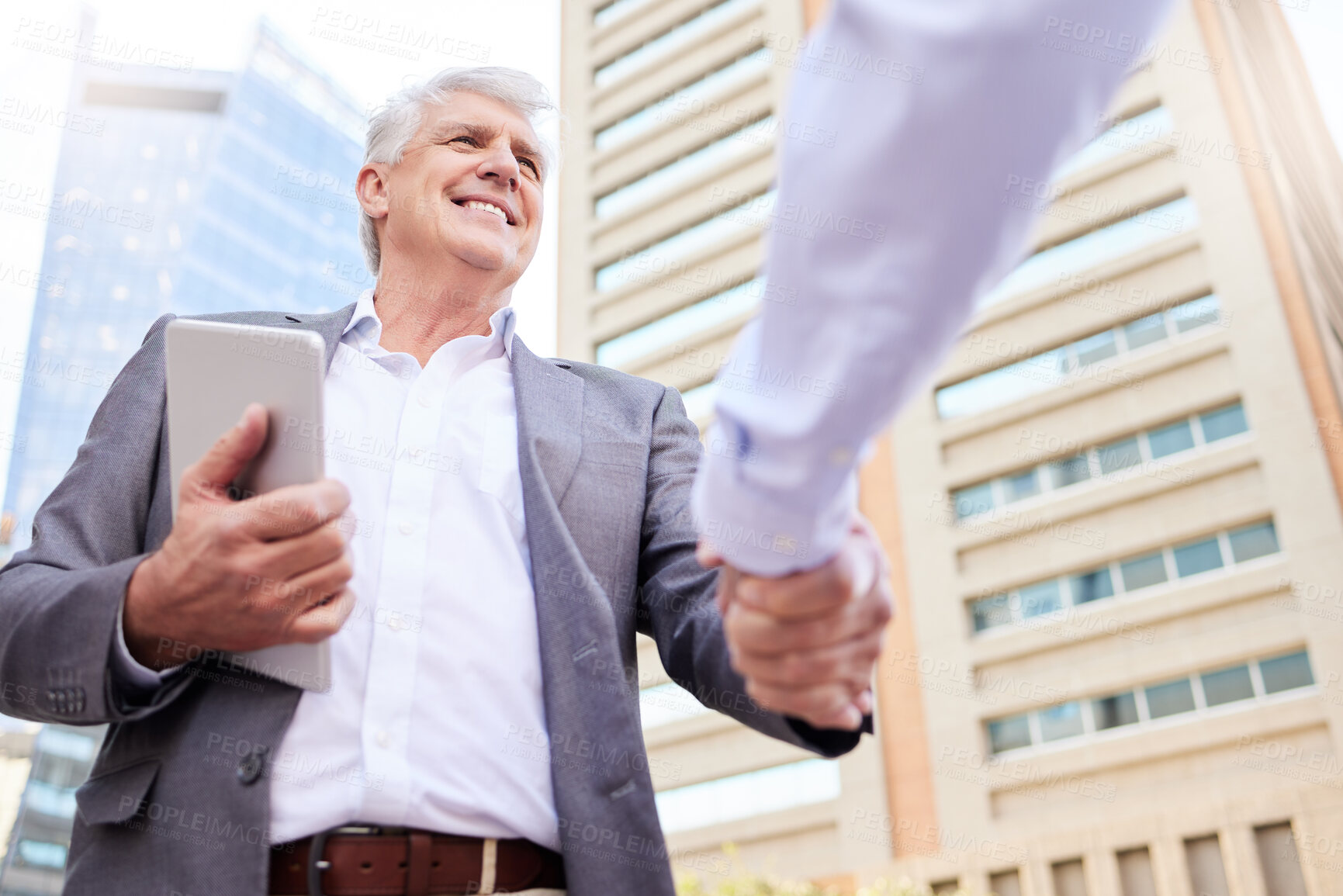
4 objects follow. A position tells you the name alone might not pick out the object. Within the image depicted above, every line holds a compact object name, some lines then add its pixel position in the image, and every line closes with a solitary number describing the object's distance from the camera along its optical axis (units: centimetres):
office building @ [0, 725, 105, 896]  5147
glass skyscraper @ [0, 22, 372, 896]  6372
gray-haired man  142
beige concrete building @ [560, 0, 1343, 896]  2428
